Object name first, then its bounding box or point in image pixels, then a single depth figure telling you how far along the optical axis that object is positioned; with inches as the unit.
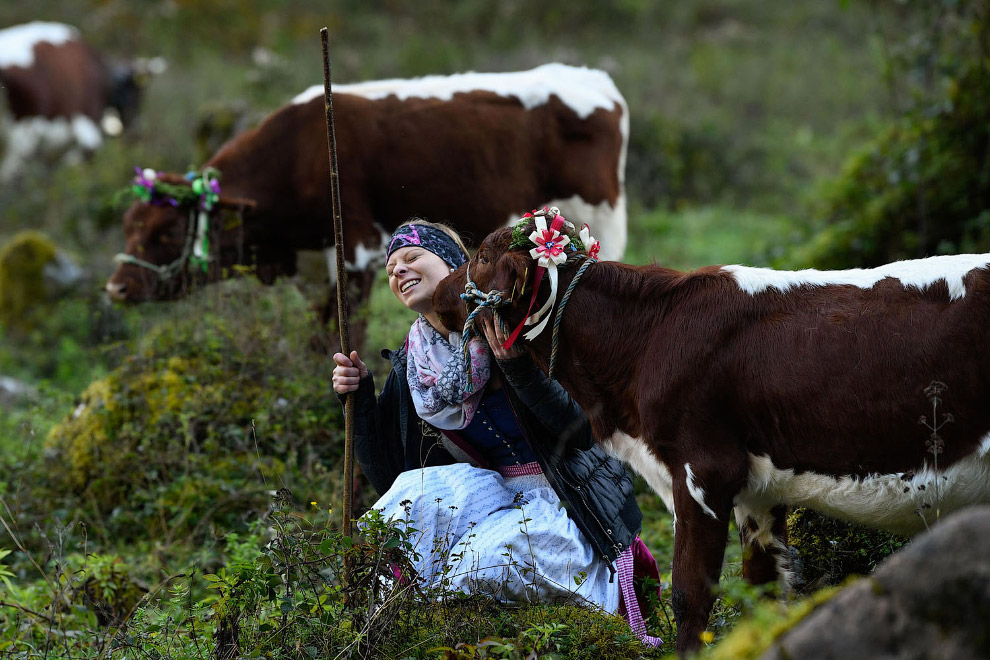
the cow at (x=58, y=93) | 1151.6
